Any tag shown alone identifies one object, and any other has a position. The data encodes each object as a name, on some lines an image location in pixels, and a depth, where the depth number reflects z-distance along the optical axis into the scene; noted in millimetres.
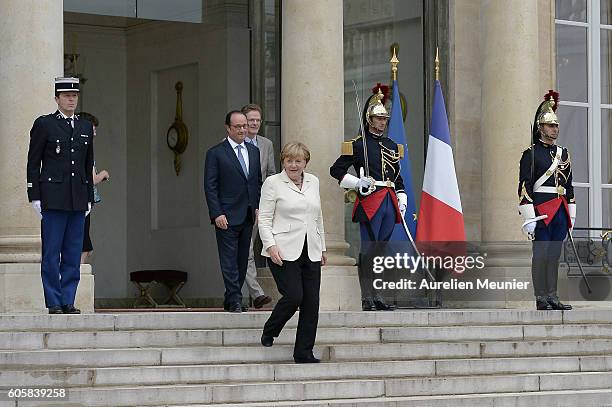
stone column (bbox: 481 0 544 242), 16812
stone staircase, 11055
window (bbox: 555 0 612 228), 18938
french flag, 15836
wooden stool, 19281
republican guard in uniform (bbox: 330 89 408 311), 14391
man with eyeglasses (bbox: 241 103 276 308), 14242
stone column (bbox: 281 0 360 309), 14961
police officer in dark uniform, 12359
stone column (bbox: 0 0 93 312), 13398
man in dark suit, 12938
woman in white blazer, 11719
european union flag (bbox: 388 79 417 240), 15195
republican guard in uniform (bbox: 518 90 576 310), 14242
